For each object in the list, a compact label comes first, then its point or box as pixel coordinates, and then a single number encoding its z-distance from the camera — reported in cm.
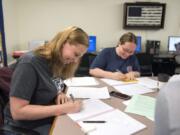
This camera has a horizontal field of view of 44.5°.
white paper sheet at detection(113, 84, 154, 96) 175
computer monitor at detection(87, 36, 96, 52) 405
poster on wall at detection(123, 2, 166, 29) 398
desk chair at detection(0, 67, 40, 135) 125
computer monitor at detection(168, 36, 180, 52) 408
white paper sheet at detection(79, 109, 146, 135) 111
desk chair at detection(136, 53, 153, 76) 337
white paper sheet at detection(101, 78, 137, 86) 198
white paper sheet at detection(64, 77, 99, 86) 194
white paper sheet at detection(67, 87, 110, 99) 163
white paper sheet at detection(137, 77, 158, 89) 195
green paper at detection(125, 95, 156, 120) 135
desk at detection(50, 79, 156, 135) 110
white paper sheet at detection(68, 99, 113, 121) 127
